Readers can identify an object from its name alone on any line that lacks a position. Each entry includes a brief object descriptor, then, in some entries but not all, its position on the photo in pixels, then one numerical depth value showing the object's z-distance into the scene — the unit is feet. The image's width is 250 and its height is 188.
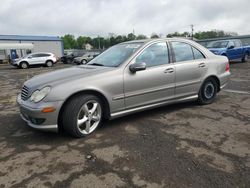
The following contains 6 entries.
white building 107.37
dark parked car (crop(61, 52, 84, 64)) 93.37
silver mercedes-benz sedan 11.79
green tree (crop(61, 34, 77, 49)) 349.18
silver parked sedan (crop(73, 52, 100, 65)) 83.35
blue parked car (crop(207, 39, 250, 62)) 46.95
